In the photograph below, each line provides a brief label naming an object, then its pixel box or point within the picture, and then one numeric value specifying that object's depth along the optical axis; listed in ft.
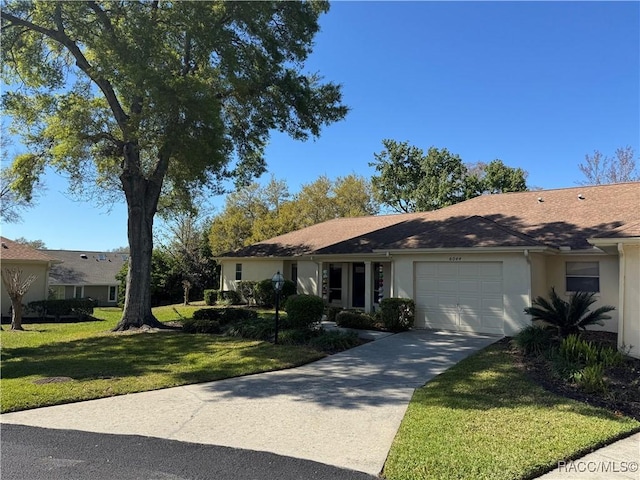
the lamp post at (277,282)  39.10
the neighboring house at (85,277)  124.16
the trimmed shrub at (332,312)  56.85
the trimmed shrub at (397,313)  44.98
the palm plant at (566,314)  34.53
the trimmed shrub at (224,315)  50.65
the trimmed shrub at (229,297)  82.58
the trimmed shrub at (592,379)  23.31
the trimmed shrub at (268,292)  71.36
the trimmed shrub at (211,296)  84.79
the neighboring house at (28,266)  71.10
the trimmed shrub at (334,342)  36.63
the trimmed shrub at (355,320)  47.32
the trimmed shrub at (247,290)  79.99
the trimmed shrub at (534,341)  32.63
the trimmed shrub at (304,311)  42.83
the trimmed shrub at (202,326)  47.03
